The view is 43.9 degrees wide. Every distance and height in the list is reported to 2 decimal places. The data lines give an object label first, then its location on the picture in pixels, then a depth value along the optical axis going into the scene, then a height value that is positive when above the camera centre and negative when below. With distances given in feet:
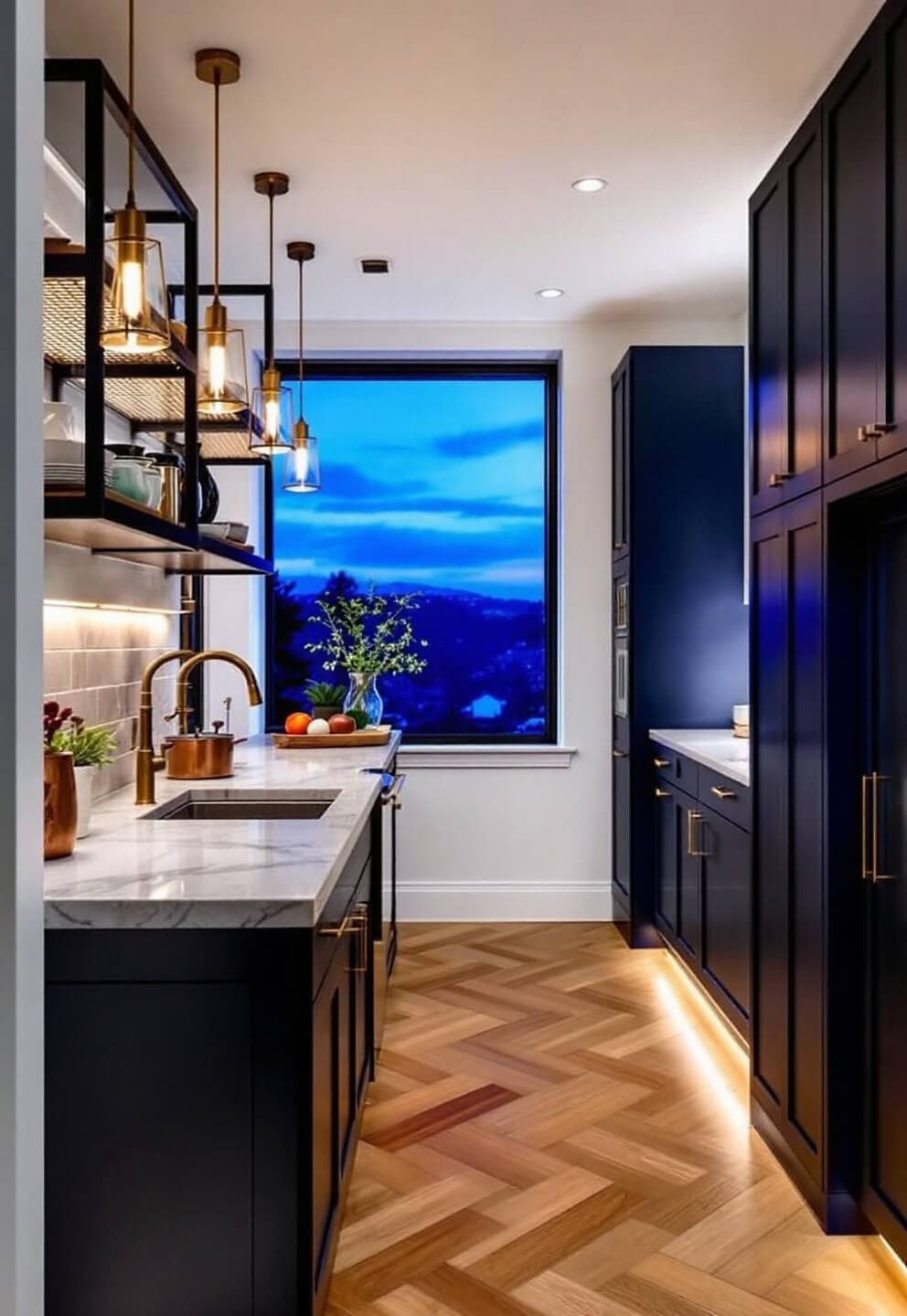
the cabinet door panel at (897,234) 6.50 +2.51
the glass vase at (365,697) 14.93 -0.47
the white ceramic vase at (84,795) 7.24 -0.87
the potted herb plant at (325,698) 14.88 -0.48
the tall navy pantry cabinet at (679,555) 15.07 +1.45
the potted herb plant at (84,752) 7.23 -0.60
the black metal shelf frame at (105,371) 6.31 +2.16
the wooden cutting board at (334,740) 13.64 -0.96
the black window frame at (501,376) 17.84 +4.21
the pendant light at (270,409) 10.82 +2.46
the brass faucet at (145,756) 9.00 -0.75
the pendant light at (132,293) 6.77 +2.23
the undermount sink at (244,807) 9.66 -1.26
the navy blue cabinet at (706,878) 10.80 -2.37
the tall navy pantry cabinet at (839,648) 6.96 +0.10
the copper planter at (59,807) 6.54 -0.85
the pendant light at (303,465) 12.45 +2.20
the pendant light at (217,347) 9.00 +2.58
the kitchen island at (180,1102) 5.49 -2.15
